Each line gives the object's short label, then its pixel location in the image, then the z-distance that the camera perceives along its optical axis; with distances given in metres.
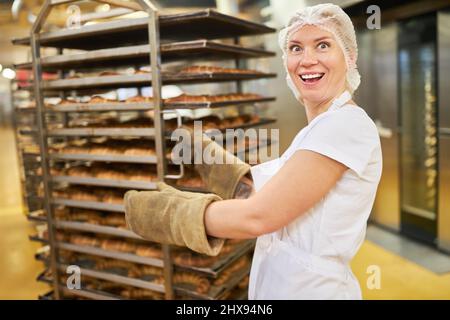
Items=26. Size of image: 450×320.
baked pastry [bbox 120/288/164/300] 2.52
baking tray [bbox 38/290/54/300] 2.76
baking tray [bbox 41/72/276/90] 2.07
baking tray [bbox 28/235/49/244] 2.70
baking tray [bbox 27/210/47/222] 2.68
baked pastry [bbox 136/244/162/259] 2.36
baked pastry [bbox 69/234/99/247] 2.61
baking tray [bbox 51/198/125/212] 2.34
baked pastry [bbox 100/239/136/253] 2.47
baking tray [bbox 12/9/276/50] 2.03
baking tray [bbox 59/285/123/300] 2.48
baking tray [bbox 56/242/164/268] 2.32
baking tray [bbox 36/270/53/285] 2.75
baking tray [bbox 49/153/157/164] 2.21
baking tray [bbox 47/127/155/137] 2.18
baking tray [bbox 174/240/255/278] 2.15
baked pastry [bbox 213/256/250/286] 2.38
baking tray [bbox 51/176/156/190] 2.23
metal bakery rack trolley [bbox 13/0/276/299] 2.10
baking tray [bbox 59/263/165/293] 2.34
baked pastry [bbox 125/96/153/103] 2.19
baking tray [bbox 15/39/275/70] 1.99
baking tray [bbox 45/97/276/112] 2.04
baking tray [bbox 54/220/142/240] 2.35
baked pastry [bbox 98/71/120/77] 2.42
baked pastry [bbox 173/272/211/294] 2.28
